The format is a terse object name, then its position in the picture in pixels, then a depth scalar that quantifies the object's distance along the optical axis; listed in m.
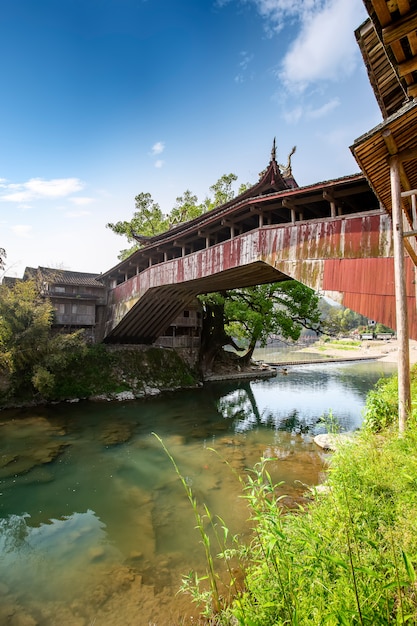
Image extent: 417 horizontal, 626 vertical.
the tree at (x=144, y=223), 23.86
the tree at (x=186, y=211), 22.55
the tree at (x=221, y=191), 21.85
